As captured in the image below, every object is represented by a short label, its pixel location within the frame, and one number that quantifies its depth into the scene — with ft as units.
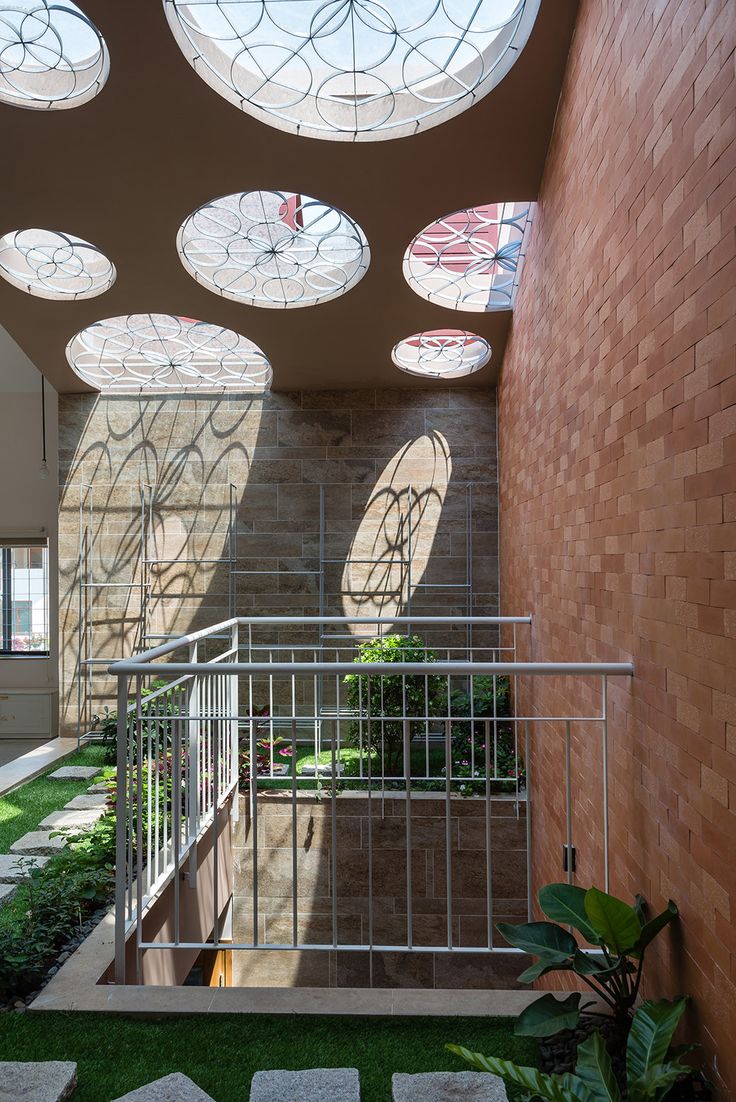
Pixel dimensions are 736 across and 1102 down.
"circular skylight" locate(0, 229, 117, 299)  17.29
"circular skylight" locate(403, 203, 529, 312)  16.74
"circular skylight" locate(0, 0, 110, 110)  12.67
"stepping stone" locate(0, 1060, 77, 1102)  6.23
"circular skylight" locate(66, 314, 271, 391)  20.89
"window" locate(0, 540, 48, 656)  27.58
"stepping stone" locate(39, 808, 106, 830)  14.92
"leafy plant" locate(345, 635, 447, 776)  17.74
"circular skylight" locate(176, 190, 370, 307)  16.25
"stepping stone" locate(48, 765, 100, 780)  18.84
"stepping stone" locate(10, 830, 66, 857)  13.71
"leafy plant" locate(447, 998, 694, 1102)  5.23
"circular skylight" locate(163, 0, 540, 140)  12.35
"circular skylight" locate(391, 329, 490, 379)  21.31
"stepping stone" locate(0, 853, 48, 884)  12.52
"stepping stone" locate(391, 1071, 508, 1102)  6.22
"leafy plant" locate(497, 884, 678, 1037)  6.34
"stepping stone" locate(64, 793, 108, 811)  16.21
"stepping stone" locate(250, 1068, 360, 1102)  6.28
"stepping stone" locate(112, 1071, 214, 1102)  6.25
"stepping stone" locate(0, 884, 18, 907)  11.71
